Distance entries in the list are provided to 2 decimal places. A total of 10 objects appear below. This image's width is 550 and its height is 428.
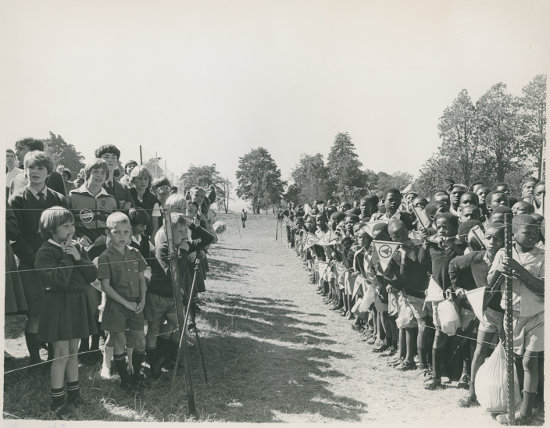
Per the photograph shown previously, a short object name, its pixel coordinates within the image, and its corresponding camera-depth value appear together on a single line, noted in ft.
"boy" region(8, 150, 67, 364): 14.73
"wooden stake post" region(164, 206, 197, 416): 12.93
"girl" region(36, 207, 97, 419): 12.29
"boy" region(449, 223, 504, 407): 13.17
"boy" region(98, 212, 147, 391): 14.11
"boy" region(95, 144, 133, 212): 18.42
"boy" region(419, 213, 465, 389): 15.33
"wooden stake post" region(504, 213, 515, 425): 11.87
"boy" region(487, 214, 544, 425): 12.12
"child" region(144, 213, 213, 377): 15.51
